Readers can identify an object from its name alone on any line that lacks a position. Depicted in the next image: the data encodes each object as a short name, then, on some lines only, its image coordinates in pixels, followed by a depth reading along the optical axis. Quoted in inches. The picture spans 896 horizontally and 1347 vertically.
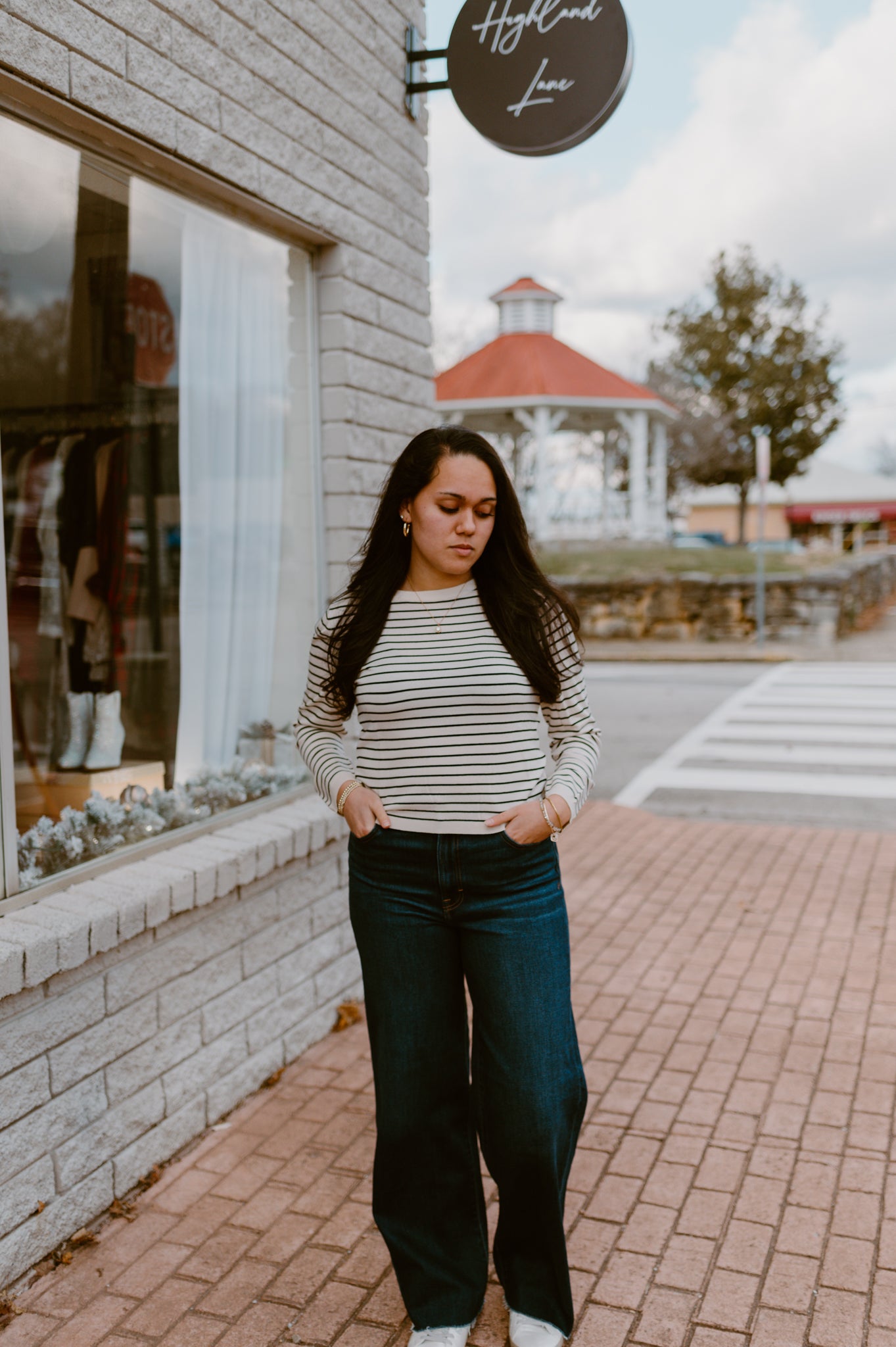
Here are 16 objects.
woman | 92.4
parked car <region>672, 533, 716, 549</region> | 1294.3
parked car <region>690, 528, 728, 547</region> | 1804.1
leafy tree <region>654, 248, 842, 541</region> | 1409.9
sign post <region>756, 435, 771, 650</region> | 665.0
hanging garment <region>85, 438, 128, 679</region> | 161.9
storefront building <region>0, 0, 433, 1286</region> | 121.2
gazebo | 864.9
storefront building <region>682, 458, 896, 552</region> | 2217.0
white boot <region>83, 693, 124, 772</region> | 153.8
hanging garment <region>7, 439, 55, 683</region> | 151.5
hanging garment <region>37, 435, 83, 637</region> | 159.0
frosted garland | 124.5
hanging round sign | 143.6
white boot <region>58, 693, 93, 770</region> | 155.3
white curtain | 154.9
